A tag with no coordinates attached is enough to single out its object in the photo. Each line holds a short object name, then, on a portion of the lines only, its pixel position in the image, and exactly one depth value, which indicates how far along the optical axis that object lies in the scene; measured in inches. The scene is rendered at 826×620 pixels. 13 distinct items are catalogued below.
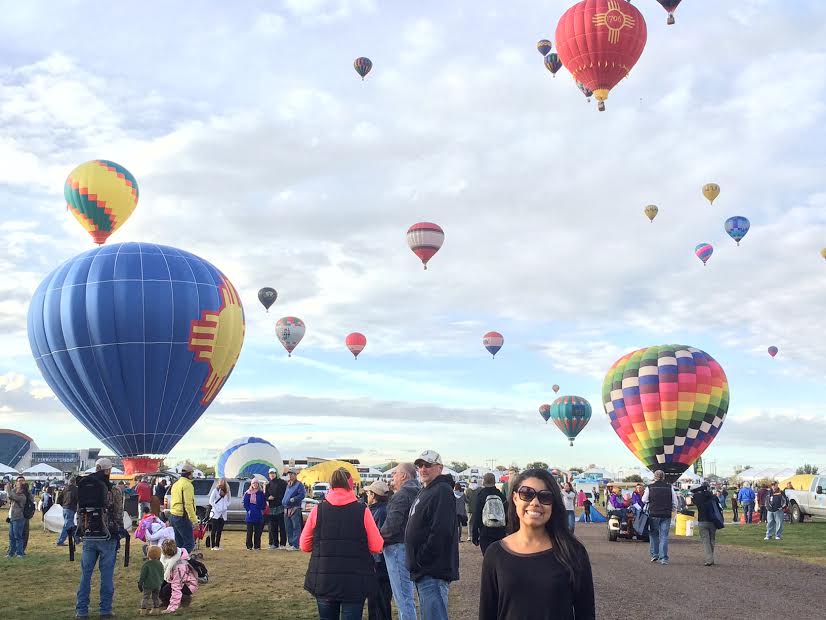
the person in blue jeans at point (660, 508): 707.4
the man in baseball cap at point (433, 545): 312.8
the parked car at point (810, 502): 1364.4
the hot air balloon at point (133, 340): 1525.6
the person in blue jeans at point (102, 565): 430.3
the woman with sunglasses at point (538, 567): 165.8
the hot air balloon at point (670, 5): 1546.5
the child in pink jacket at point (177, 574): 468.8
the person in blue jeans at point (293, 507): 792.9
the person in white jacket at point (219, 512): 804.0
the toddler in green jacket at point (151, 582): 460.4
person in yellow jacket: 641.0
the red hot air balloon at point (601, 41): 1368.1
